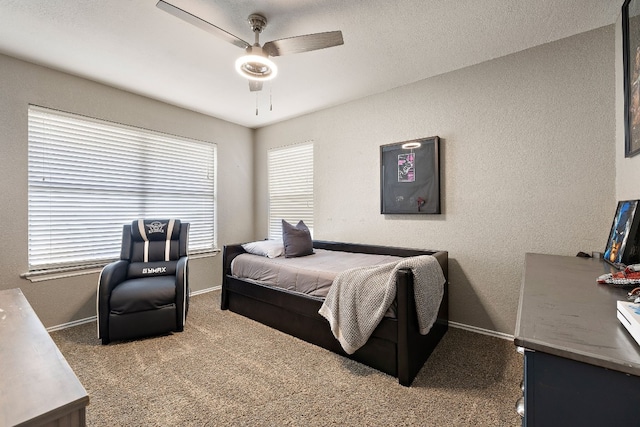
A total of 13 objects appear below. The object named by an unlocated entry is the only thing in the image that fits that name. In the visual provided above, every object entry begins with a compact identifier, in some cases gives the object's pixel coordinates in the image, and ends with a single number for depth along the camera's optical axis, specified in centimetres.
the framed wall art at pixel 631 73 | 163
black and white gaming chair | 243
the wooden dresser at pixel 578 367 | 64
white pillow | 324
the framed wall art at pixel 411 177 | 292
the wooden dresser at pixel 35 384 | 66
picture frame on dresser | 150
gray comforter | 247
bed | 189
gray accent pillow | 324
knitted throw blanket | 195
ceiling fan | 181
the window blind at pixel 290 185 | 414
